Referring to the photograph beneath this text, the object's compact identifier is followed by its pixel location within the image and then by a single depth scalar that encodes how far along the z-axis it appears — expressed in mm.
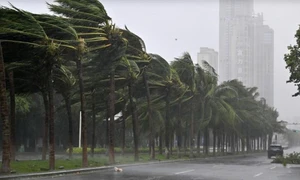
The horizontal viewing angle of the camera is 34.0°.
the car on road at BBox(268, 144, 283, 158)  60072
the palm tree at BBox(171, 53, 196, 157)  49688
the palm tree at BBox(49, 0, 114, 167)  29578
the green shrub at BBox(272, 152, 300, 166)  43119
